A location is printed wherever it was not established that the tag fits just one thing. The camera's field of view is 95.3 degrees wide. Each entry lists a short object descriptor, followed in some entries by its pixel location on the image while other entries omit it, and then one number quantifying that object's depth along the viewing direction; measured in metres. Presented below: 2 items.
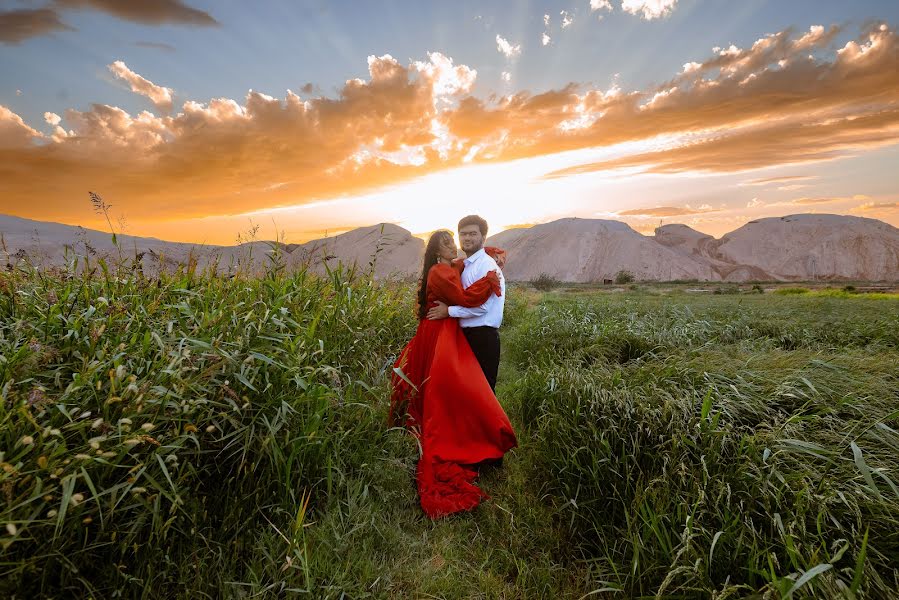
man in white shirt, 4.21
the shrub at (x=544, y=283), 43.95
